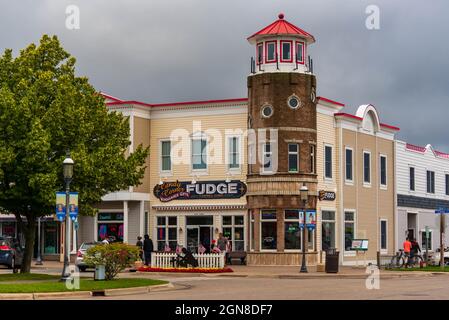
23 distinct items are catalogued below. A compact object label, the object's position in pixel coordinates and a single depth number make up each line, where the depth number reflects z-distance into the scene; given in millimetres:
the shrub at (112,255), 29672
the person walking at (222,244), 45375
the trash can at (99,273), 30094
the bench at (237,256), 49094
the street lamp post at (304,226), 39938
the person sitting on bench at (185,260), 39688
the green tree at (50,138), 32406
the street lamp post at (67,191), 29766
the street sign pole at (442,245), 44062
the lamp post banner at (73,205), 30394
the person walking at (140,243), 46138
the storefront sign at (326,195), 50125
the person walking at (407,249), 46281
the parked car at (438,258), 52088
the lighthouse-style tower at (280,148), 47344
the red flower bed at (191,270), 39125
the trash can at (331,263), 39438
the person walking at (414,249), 47825
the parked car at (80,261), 40344
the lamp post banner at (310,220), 41828
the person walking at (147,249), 43344
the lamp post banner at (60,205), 30281
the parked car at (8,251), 41125
